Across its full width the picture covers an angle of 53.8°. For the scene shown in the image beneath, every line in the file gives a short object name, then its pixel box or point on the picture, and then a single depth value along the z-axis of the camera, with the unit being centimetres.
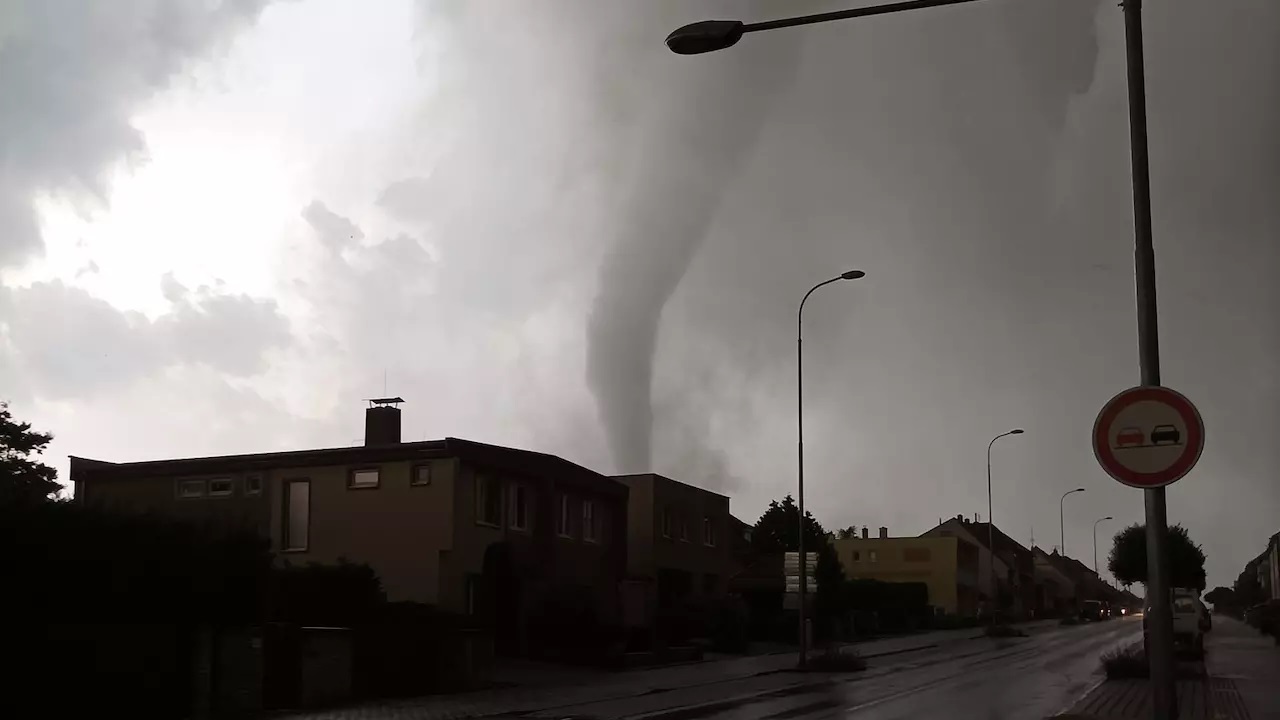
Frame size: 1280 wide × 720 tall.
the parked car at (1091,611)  11831
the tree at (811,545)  6384
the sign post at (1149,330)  665
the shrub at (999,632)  6669
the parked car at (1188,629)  3538
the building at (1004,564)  12144
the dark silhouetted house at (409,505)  3753
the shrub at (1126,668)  2686
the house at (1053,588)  16762
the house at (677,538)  5447
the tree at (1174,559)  4766
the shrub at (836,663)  3569
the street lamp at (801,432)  3600
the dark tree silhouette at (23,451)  5306
